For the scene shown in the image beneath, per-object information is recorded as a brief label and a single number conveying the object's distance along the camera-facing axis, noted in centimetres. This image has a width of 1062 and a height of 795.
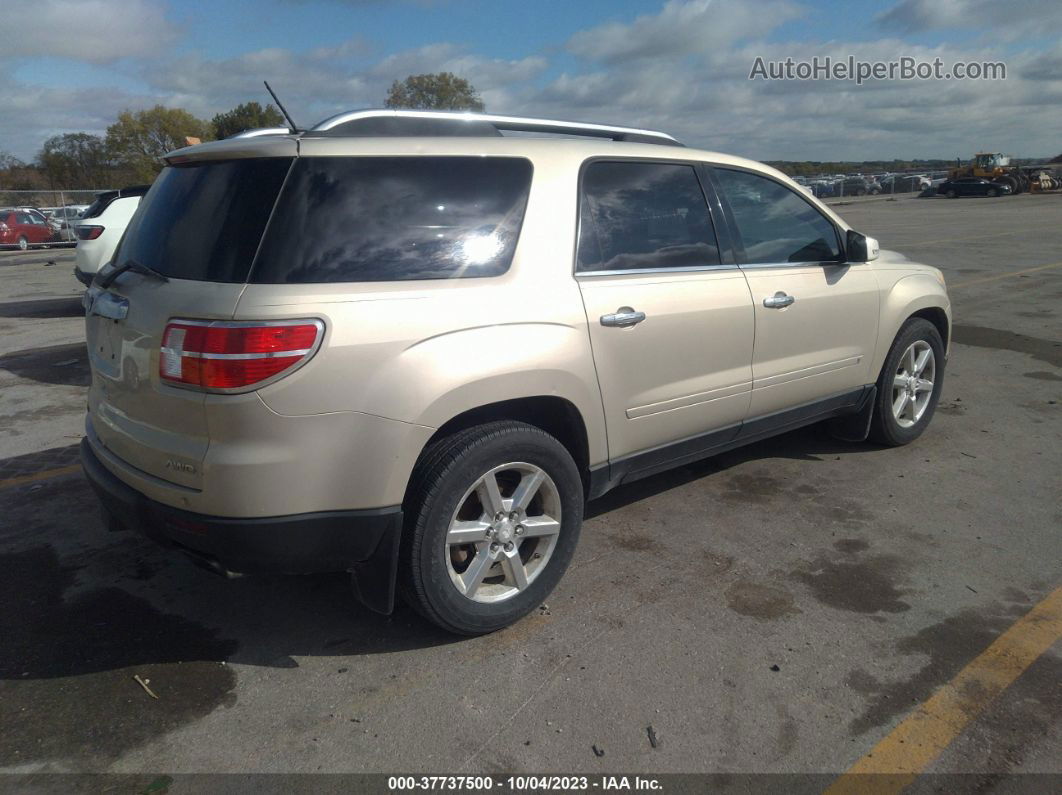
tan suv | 268
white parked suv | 1030
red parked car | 2605
